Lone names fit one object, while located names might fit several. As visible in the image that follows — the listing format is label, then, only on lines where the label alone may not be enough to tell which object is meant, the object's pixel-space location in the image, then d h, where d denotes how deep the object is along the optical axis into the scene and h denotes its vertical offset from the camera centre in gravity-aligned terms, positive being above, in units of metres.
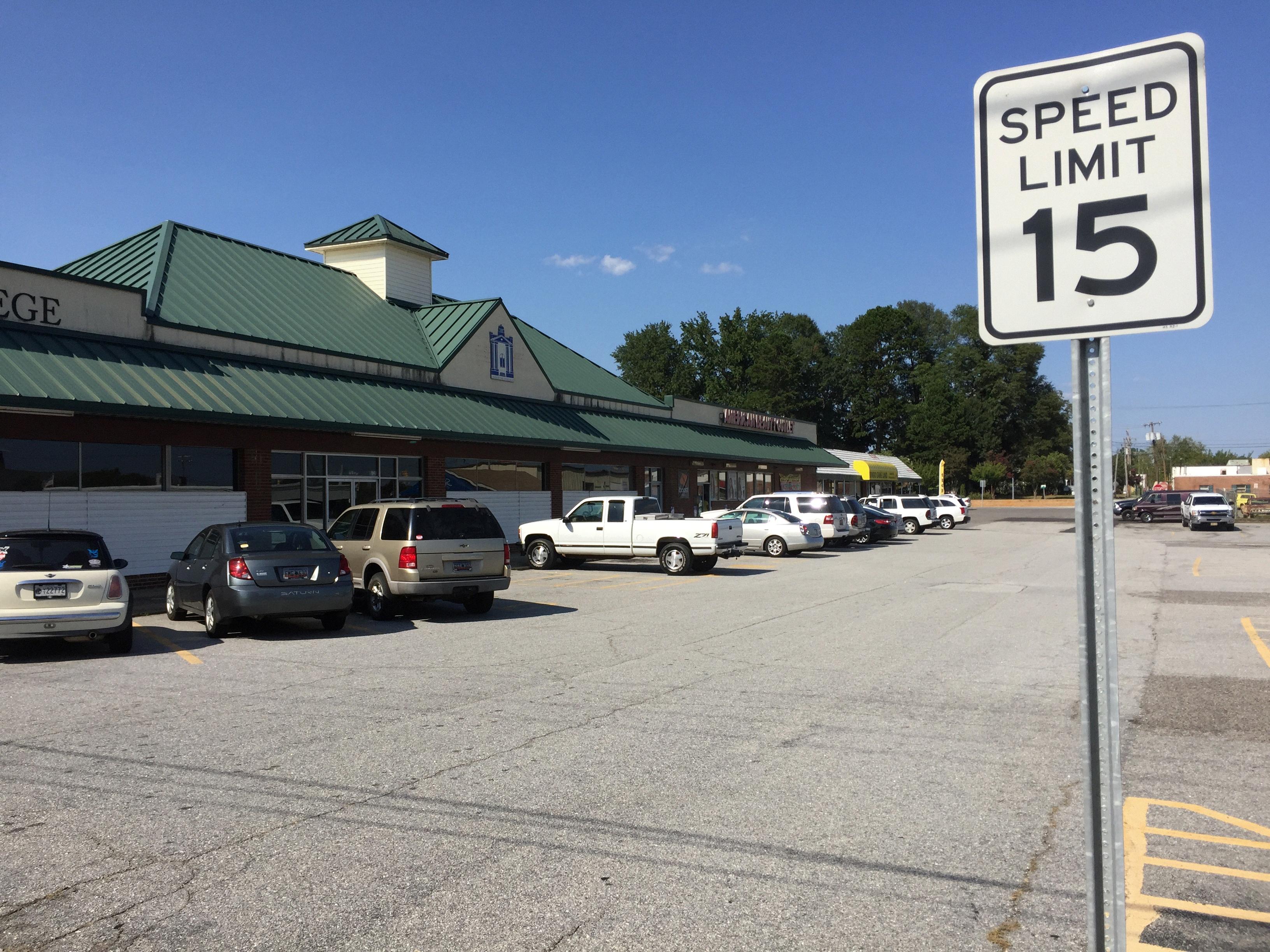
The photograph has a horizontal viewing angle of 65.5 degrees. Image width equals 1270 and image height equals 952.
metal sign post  2.41 -0.42
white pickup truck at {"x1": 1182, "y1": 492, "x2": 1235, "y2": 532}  45.28 -1.06
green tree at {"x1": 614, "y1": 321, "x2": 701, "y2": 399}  105.06 +14.15
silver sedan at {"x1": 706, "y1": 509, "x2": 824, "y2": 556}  30.17 -1.22
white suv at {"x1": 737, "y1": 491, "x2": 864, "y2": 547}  31.75 -0.50
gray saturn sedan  13.27 -1.09
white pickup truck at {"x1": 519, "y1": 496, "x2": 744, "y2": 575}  23.83 -1.04
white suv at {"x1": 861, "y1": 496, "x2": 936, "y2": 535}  46.16 -0.90
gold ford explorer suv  15.24 -0.92
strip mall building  17.94 +2.32
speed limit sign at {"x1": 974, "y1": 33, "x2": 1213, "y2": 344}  2.53 +0.80
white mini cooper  11.49 -1.06
